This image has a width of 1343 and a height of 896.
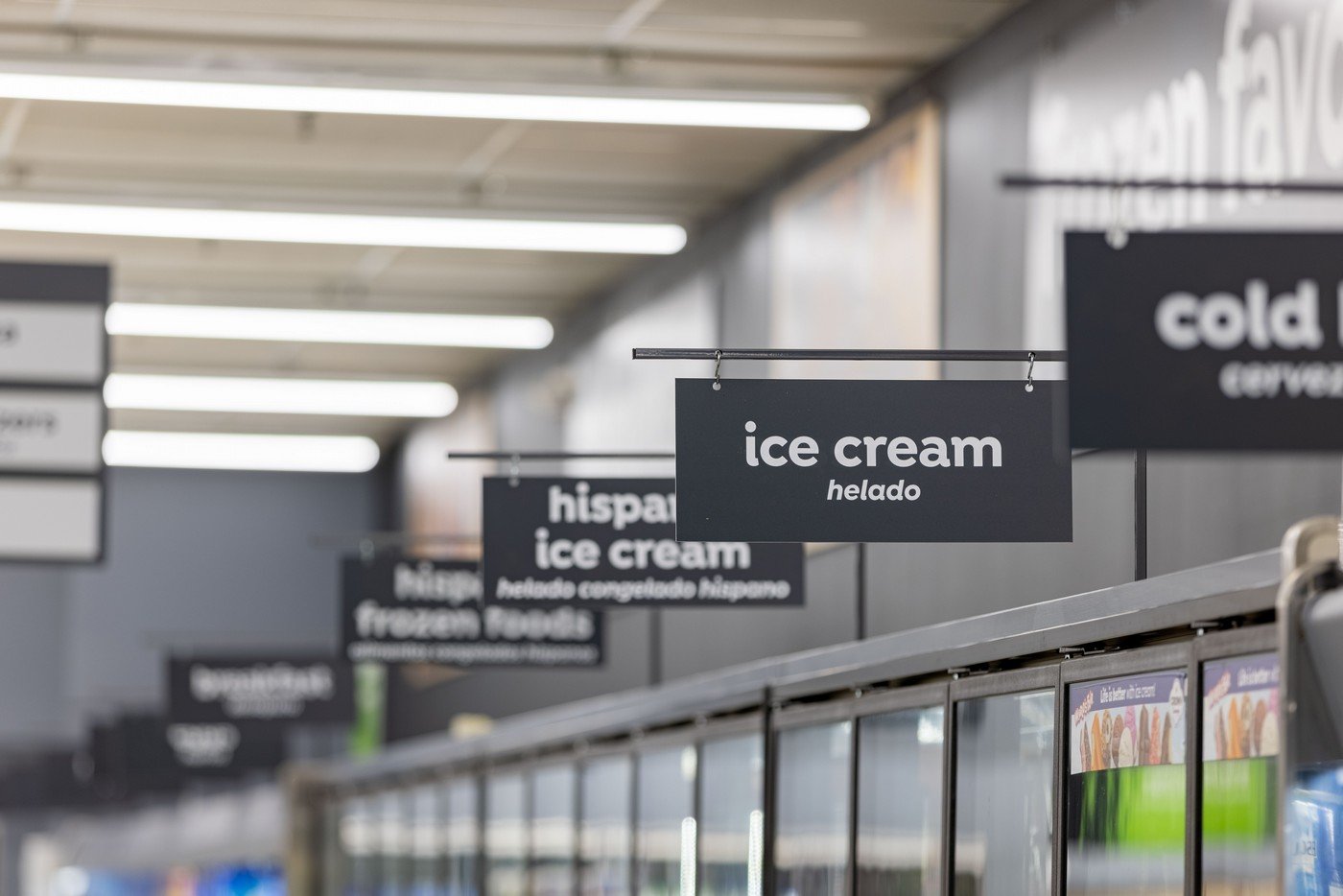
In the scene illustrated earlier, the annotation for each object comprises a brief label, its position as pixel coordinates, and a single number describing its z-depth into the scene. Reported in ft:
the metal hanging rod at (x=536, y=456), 47.25
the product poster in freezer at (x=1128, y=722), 31.84
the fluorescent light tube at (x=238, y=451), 103.02
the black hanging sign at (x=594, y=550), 48.83
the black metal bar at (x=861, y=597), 49.93
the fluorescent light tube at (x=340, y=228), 64.04
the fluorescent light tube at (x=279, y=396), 91.90
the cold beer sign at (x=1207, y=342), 23.08
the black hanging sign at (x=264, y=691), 98.96
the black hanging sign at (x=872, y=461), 33.18
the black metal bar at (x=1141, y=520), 34.76
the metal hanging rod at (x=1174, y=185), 26.61
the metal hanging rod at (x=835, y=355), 32.26
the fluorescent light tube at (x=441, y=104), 49.97
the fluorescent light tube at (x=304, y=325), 78.11
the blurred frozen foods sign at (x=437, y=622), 65.74
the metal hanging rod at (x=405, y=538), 68.54
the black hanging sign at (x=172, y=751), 104.48
